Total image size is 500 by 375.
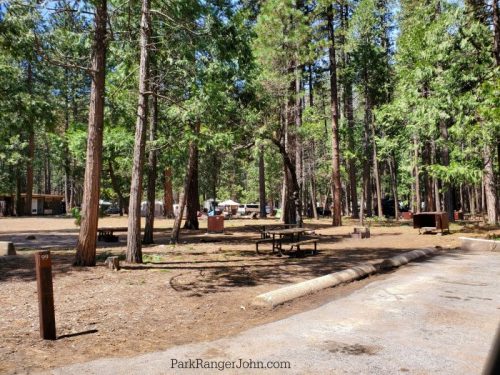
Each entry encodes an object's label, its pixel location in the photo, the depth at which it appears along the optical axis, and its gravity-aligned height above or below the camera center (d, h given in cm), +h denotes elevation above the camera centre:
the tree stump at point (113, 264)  991 -111
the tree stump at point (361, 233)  1853 -103
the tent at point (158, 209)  5148 +75
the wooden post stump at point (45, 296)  543 -101
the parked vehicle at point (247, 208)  5550 +60
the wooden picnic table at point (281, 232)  1268 -62
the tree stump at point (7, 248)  1212 -83
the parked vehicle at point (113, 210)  5830 +87
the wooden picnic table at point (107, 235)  1642 -76
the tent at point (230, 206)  5547 +97
